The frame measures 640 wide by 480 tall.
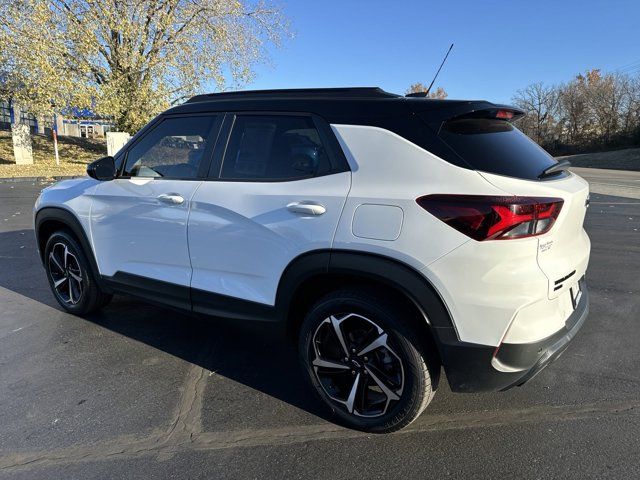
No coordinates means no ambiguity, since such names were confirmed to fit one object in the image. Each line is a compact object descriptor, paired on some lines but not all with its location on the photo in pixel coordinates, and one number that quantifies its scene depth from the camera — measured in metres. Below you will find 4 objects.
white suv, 2.17
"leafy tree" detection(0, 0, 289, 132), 17.34
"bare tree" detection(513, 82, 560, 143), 68.69
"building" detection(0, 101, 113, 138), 19.74
